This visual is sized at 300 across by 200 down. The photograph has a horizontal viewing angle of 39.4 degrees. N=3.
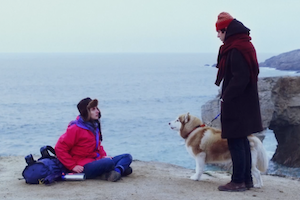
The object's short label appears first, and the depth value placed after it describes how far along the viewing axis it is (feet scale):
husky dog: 20.99
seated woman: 21.03
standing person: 18.45
